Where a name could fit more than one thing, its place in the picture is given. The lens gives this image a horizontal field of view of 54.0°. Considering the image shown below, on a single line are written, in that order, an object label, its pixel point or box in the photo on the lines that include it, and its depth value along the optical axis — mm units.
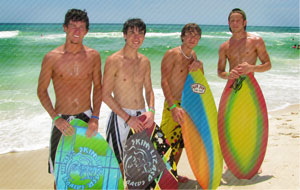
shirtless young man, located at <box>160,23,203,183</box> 2848
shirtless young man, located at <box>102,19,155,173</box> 2422
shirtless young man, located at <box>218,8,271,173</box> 3090
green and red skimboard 3205
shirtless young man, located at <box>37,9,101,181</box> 2283
